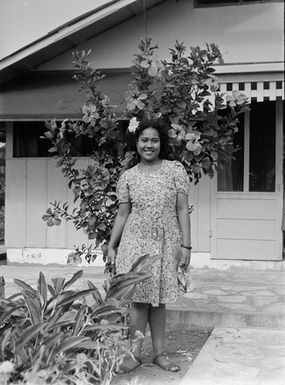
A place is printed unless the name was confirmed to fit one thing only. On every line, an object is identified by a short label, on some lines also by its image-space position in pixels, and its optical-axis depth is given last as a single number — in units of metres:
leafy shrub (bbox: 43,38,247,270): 4.15
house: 7.06
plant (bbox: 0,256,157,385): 2.75
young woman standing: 3.73
